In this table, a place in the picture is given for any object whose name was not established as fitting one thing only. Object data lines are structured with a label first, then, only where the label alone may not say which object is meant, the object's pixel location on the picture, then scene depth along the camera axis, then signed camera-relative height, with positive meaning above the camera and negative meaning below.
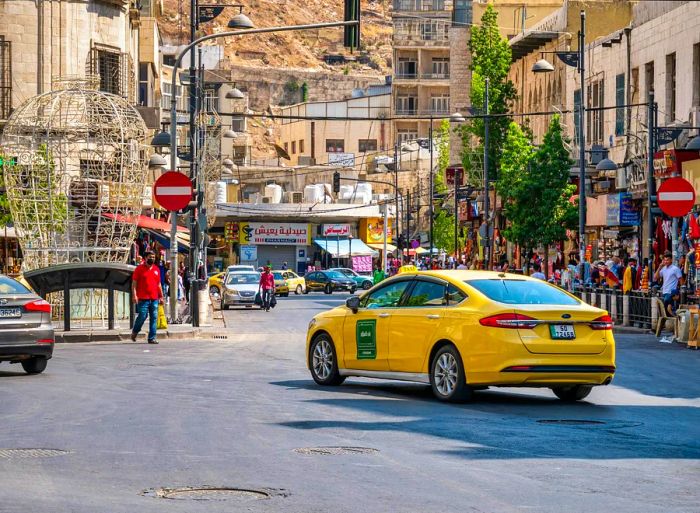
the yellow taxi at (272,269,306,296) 83.86 -2.01
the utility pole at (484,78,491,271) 63.71 +2.54
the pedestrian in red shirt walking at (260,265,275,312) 54.75 -1.55
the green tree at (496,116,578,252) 57.38 +1.82
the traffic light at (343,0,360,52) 29.11 +4.26
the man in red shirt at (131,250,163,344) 30.23 -0.95
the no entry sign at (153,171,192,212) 33.94 +1.15
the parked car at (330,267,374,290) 85.44 -1.97
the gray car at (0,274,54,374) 21.34 -1.15
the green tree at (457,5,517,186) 72.19 +7.81
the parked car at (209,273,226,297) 69.54 -1.76
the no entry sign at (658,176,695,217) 34.38 +1.06
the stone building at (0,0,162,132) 48.97 +6.37
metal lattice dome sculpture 34.34 +1.46
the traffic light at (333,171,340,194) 87.69 +3.56
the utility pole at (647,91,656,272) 40.19 +1.95
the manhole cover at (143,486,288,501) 10.48 -1.70
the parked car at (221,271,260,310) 56.97 -1.63
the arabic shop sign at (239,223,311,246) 108.00 +0.82
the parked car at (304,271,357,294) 84.56 -2.02
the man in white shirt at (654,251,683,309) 34.28 -0.78
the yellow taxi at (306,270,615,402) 17.31 -1.04
